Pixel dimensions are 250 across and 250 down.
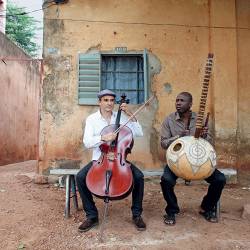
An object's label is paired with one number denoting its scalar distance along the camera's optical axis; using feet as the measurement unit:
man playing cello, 11.93
